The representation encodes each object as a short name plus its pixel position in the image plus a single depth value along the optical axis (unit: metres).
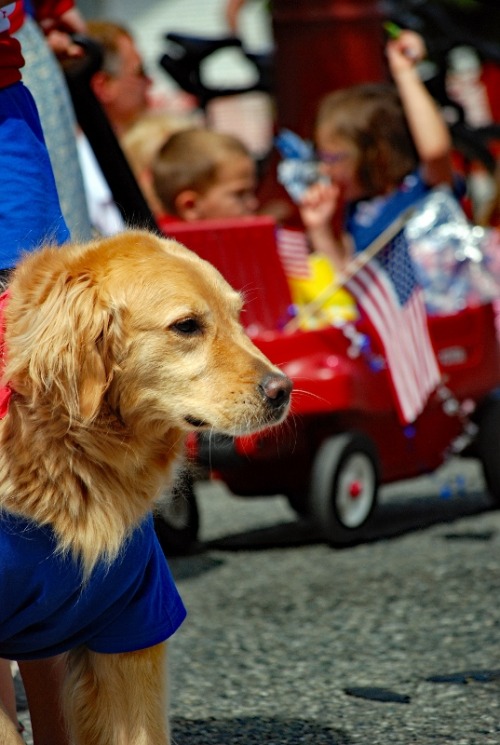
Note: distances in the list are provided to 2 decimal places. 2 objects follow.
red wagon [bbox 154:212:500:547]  10.37
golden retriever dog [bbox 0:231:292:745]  4.72
